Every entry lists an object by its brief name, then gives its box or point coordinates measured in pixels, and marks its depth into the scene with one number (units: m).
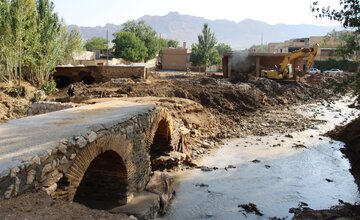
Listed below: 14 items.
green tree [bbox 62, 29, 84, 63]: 33.94
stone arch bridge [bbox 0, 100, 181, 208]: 5.35
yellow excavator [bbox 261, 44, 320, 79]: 31.52
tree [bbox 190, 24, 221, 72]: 52.41
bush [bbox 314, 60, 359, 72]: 55.44
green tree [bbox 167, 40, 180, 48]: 86.77
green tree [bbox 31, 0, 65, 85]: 20.36
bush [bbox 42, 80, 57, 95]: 20.33
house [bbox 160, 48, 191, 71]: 54.94
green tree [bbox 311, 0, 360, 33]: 8.18
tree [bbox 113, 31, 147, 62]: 51.84
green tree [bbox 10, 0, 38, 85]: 18.11
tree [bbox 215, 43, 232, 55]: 81.26
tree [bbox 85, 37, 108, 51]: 76.90
